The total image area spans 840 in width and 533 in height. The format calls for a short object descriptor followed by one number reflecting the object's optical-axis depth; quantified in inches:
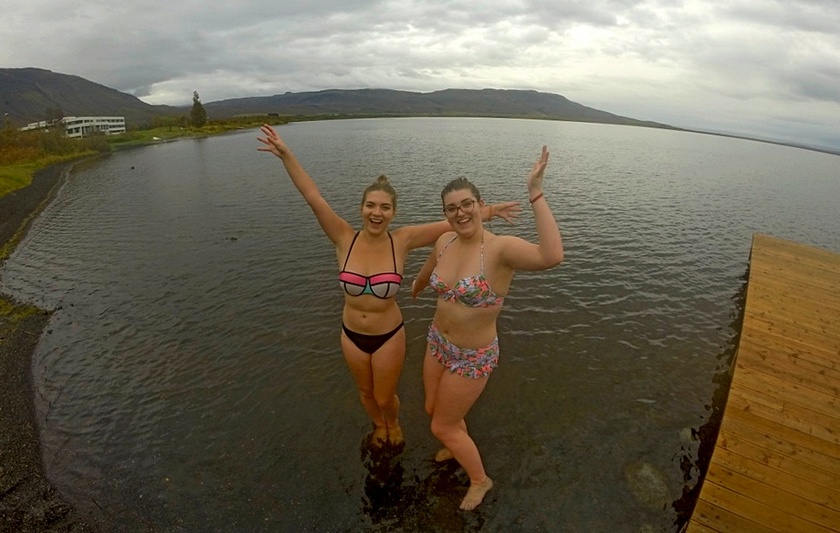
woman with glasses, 149.4
